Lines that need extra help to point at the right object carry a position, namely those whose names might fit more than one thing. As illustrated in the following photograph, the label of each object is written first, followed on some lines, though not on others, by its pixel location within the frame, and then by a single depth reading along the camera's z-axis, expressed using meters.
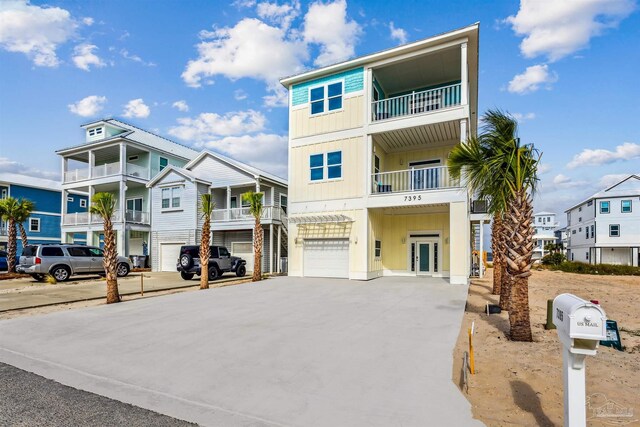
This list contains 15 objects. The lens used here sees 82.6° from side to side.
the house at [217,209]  24.47
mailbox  3.10
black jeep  19.02
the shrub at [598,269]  23.92
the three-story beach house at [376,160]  16.86
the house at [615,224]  35.88
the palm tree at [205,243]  15.56
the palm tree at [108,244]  12.10
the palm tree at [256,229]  18.00
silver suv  17.89
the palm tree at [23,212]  24.52
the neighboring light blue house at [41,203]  34.84
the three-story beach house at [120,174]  27.89
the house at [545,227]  70.38
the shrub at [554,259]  30.75
